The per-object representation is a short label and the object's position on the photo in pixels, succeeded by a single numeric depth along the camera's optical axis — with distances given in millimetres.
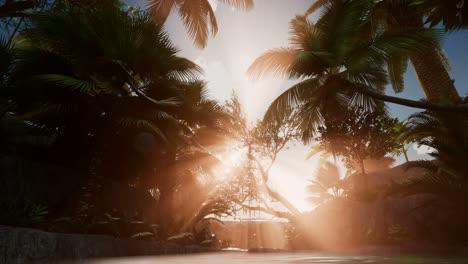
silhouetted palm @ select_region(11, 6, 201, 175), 8672
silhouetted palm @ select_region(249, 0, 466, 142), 8055
